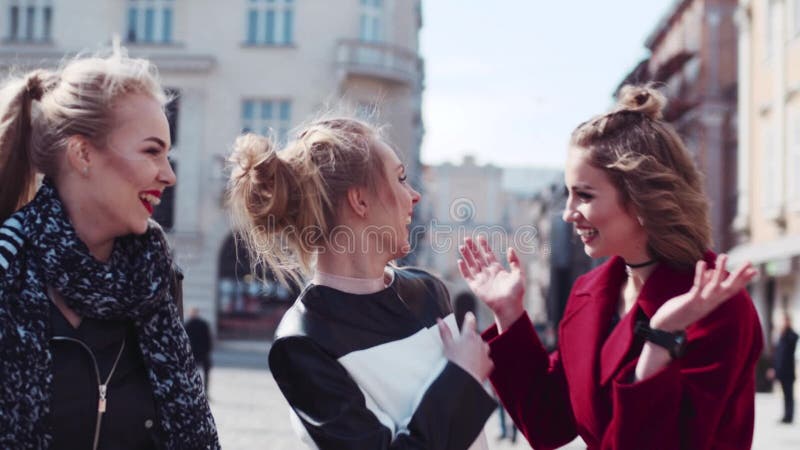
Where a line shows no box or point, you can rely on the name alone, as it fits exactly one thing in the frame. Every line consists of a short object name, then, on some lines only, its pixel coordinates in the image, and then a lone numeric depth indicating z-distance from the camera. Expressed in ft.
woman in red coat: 9.13
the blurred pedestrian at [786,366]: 51.34
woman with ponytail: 8.58
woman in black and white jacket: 8.74
